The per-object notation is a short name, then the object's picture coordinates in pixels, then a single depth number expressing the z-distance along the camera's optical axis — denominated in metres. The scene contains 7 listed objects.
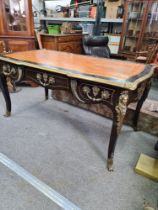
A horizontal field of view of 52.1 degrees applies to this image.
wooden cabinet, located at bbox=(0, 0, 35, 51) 2.57
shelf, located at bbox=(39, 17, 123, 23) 3.94
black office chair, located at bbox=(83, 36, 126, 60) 3.14
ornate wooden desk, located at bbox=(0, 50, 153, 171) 1.06
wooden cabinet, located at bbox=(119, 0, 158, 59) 3.51
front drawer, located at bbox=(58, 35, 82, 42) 2.97
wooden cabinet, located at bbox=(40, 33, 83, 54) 2.91
